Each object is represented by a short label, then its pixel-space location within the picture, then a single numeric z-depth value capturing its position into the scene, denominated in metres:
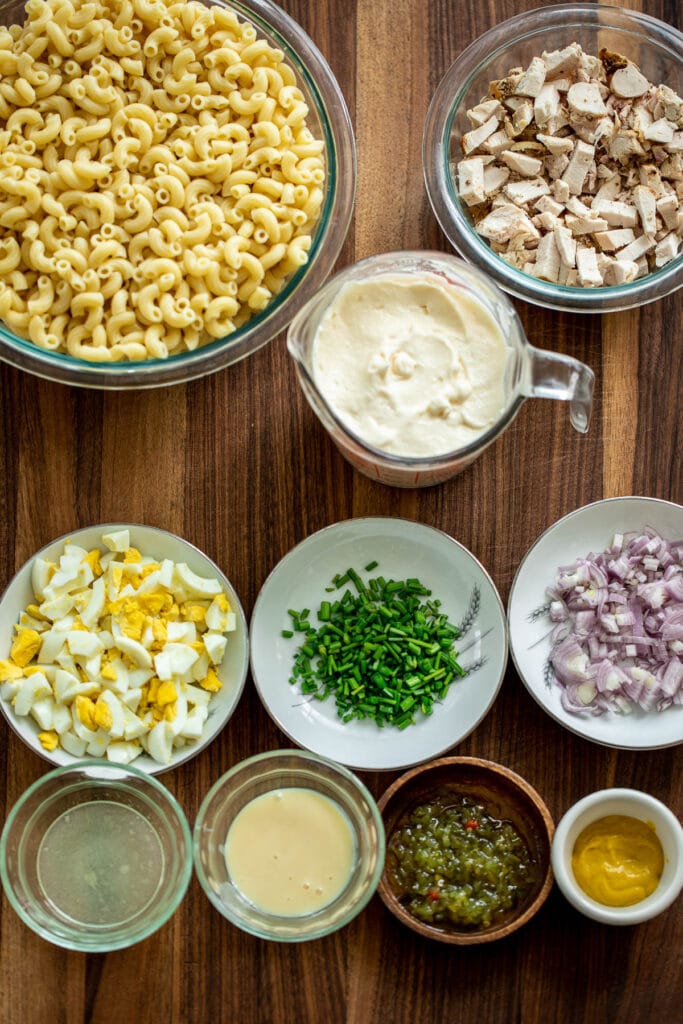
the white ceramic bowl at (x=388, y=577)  0.93
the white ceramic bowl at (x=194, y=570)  0.91
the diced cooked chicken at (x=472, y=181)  0.92
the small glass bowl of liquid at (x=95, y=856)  0.90
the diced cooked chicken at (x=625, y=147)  0.92
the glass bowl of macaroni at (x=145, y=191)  0.88
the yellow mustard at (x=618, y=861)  0.91
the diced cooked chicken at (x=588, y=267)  0.91
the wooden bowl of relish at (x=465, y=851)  0.91
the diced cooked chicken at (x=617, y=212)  0.92
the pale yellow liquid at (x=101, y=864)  0.91
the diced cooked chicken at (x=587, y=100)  0.92
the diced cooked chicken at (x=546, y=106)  0.92
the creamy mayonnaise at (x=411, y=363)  0.87
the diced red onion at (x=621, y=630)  0.93
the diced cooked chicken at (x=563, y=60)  0.92
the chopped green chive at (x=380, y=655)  0.93
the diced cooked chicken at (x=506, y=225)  0.92
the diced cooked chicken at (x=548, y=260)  0.92
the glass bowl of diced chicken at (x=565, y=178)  0.92
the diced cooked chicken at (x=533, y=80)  0.92
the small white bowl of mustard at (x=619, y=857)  0.90
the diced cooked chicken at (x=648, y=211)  0.92
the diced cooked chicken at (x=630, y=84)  0.93
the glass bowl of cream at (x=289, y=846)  0.90
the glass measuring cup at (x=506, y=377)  0.86
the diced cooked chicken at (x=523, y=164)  0.92
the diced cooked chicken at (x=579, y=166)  0.92
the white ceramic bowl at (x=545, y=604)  0.93
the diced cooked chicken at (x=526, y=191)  0.92
